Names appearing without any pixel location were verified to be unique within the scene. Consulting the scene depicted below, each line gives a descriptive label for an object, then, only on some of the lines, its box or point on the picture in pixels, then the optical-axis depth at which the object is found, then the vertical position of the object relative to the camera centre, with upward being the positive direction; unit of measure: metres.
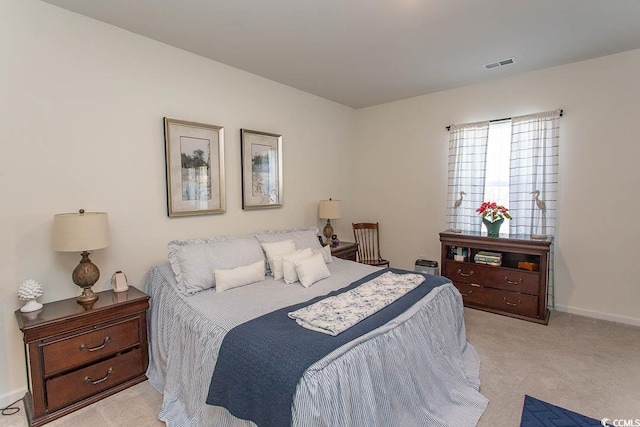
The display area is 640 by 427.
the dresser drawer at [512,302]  3.41 -1.20
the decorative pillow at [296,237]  3.28 -0.44
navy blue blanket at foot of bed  1.42 -0.83
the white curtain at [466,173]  4.01 +0.30
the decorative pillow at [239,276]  2.54 -0.67
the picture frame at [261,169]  3.55 +0.33
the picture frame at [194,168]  2.90 +0.28
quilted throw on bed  1.84 -0.75
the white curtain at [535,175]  3.56 +0.24
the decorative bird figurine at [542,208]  3.59 -0.15
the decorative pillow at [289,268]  2.78 -0.64
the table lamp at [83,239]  2.08 -0.29
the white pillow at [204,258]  2.49 -0.53
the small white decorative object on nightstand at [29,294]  2.07 -0.65
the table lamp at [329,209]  4.28 -0.18
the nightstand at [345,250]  4.10 -0.74
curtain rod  3.81 +0.94
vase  3.65 -0.37
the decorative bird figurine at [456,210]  4.12 -0.19
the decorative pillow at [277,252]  2.89 -0.55
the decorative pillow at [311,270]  2.69 -0.66
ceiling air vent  3.27 +1.42
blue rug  1.93 -1.41
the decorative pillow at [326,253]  3.33 -0.62
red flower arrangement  3.65 -0.19
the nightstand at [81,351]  1.94 -1.06
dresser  3.36 -0.90
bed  1.50 -0.93
